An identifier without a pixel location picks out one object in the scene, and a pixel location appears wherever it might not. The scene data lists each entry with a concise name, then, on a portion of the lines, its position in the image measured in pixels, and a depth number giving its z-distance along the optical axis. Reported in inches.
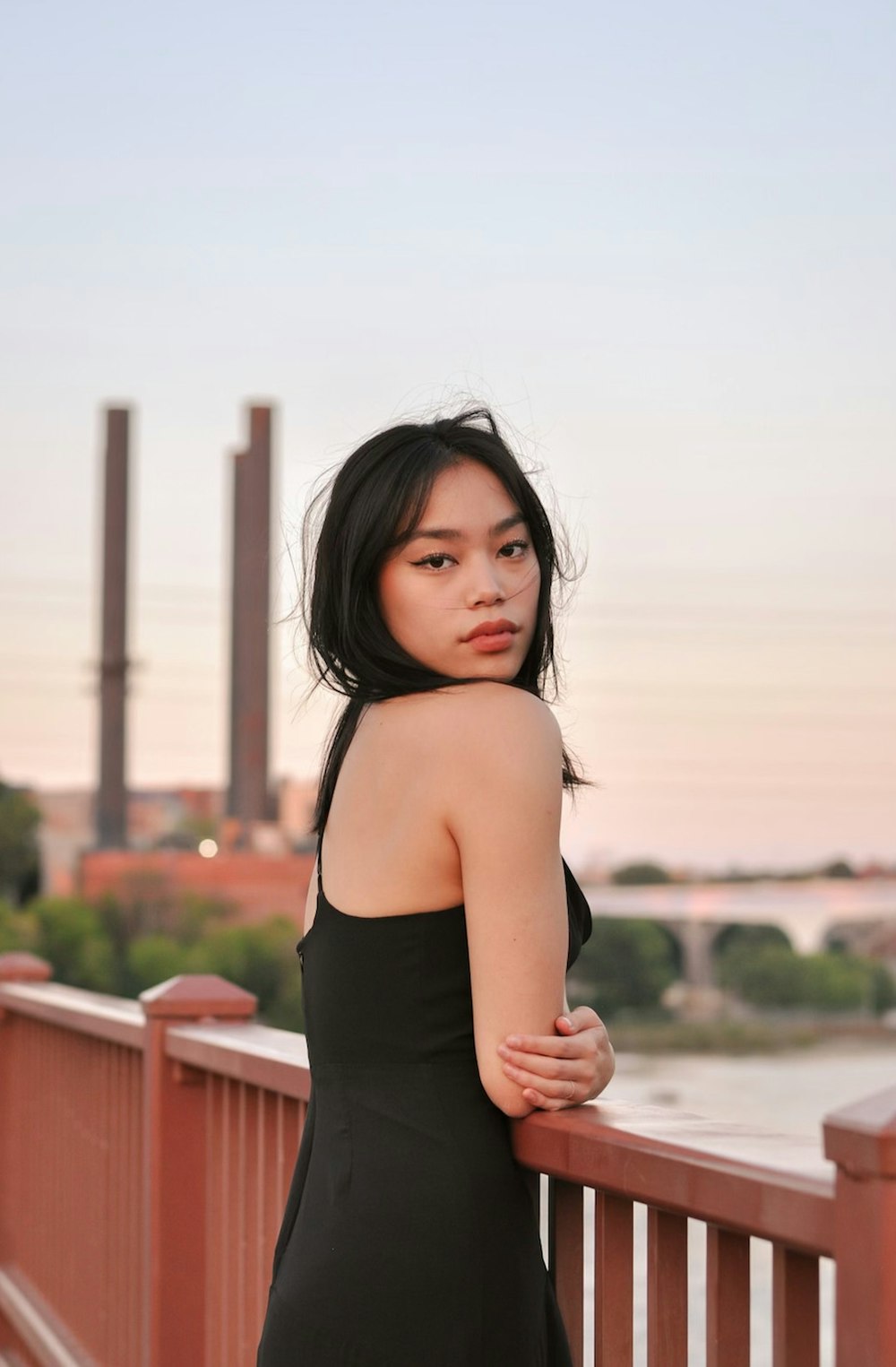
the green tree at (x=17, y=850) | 1526.8
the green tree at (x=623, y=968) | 2258.9
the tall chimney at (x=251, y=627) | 1338.6
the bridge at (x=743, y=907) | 2281.0
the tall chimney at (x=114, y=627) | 1365.7
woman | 62.6
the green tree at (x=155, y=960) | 1492.4
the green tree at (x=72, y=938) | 1475.1
